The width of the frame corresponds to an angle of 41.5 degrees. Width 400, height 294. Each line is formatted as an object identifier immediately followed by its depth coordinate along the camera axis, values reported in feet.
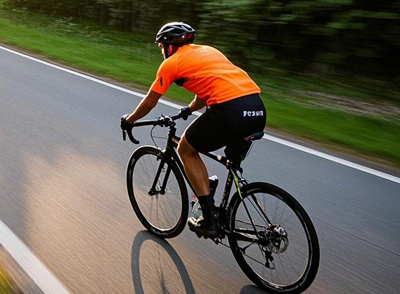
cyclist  12.94
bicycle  12.58
